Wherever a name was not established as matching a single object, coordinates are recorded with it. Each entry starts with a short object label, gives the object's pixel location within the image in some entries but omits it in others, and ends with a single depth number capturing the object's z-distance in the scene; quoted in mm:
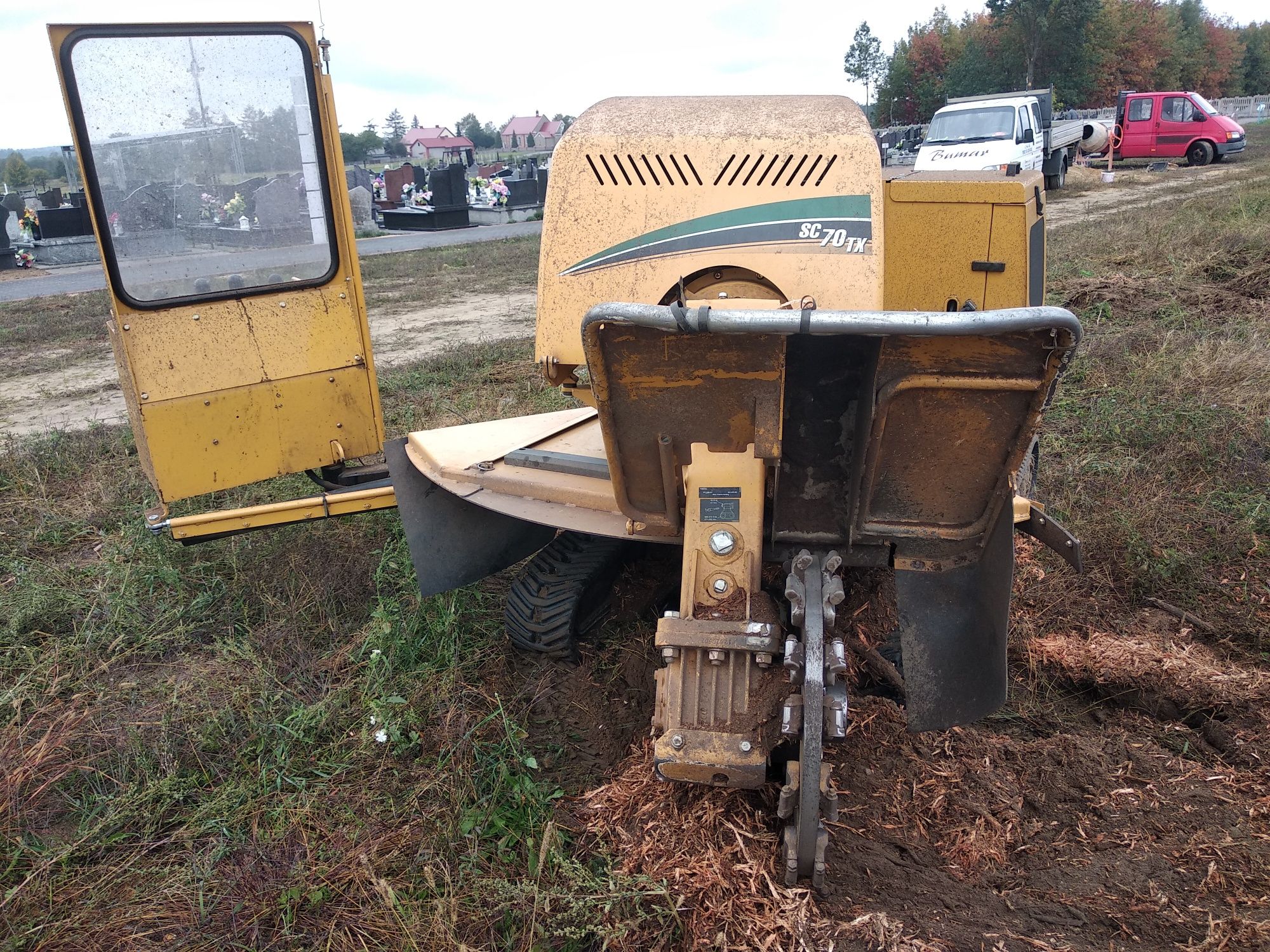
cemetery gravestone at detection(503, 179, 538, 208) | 26891
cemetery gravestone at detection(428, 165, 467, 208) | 24609
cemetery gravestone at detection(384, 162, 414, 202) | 27016
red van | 24047
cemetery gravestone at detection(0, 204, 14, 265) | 19531
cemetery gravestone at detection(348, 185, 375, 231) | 25969
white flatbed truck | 16531
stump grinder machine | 2457
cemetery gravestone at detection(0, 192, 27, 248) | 23133
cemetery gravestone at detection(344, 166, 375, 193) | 30297
